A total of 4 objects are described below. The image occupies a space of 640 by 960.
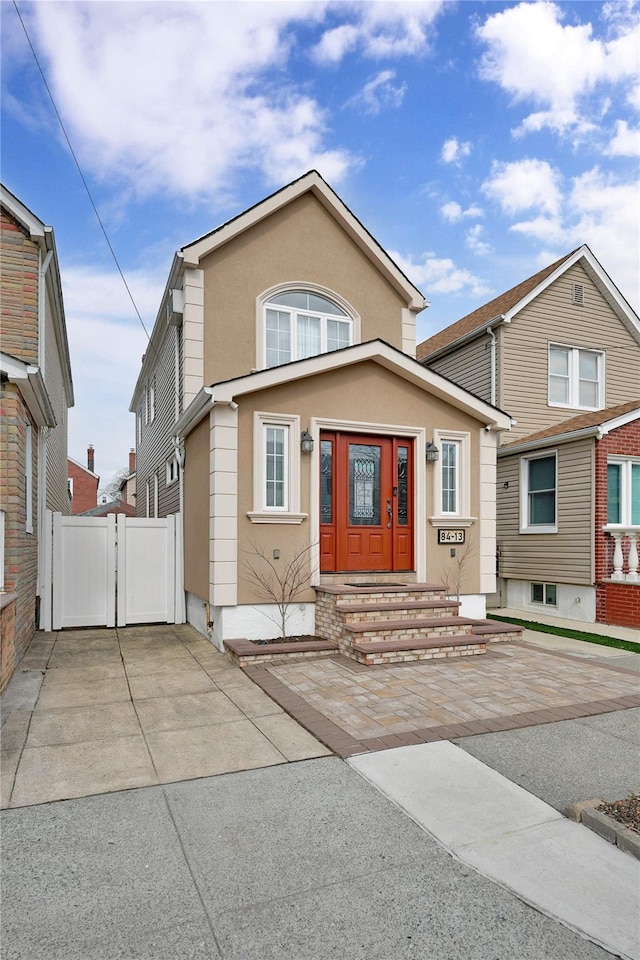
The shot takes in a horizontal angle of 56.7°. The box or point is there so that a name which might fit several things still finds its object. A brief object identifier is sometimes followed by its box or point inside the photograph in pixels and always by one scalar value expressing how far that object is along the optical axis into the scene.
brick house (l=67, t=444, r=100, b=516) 39.83
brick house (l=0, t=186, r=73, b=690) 6.84
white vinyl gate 9.52
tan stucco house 8.15
